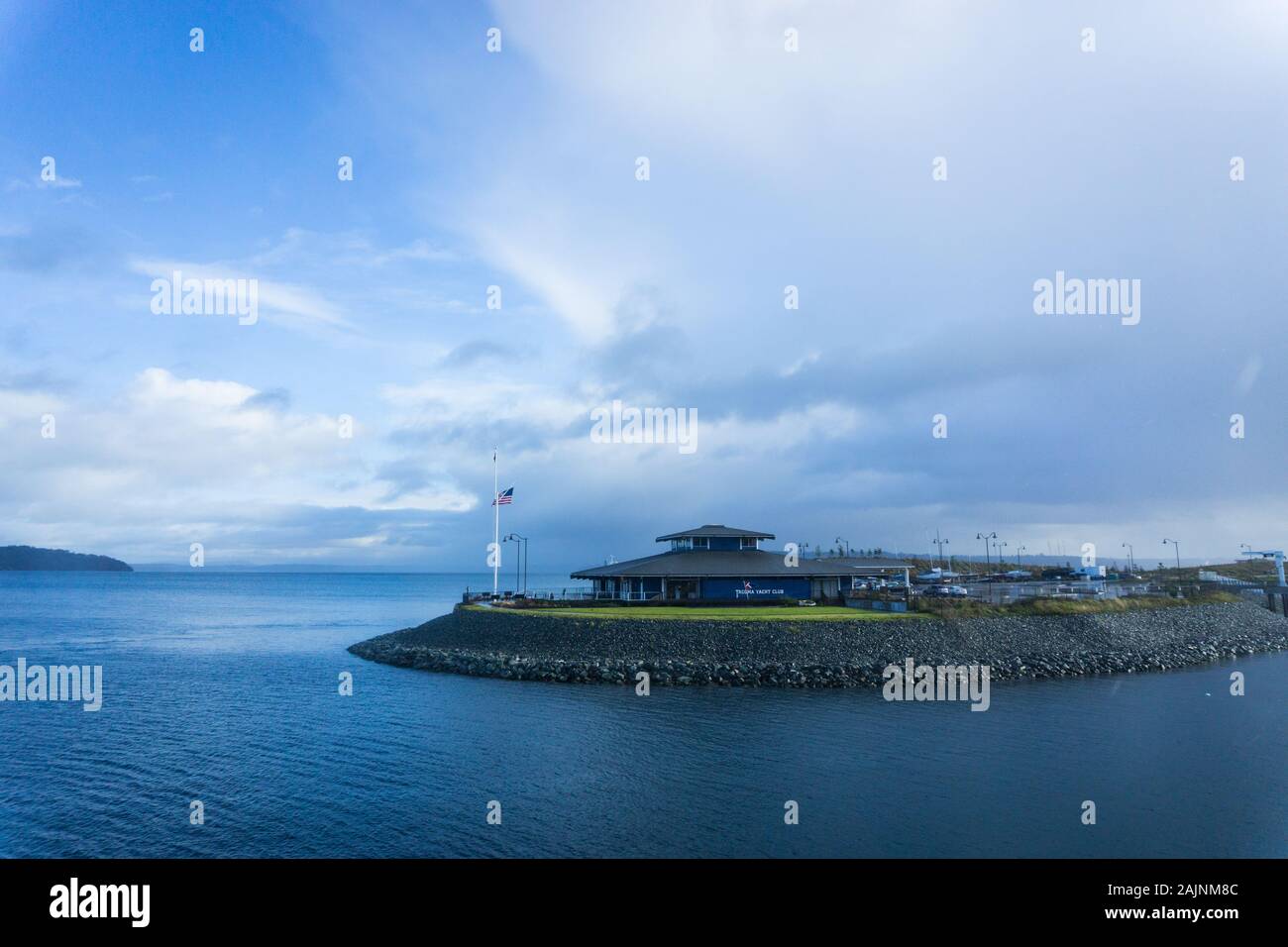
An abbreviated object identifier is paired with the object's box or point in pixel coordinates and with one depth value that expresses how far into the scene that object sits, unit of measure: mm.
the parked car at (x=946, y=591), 61750
